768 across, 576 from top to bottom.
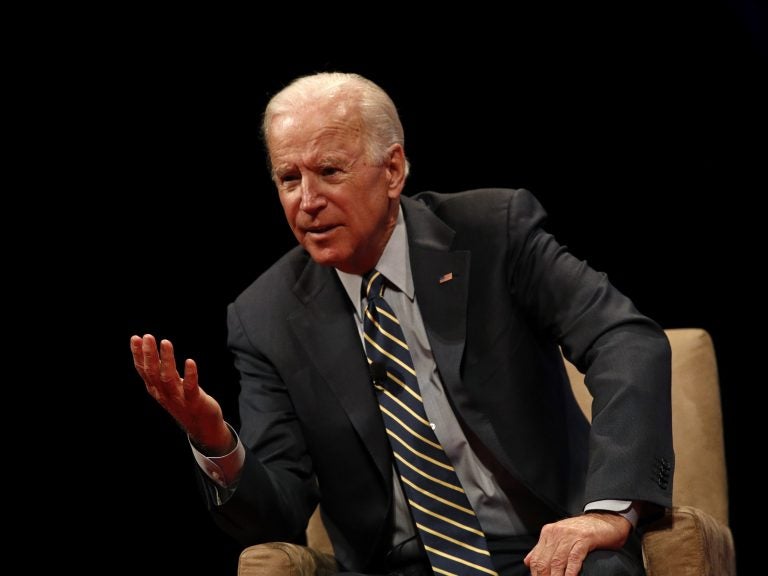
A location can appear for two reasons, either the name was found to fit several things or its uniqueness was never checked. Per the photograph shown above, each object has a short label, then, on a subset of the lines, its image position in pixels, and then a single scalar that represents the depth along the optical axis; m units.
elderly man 4.55
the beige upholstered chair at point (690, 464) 4.37
